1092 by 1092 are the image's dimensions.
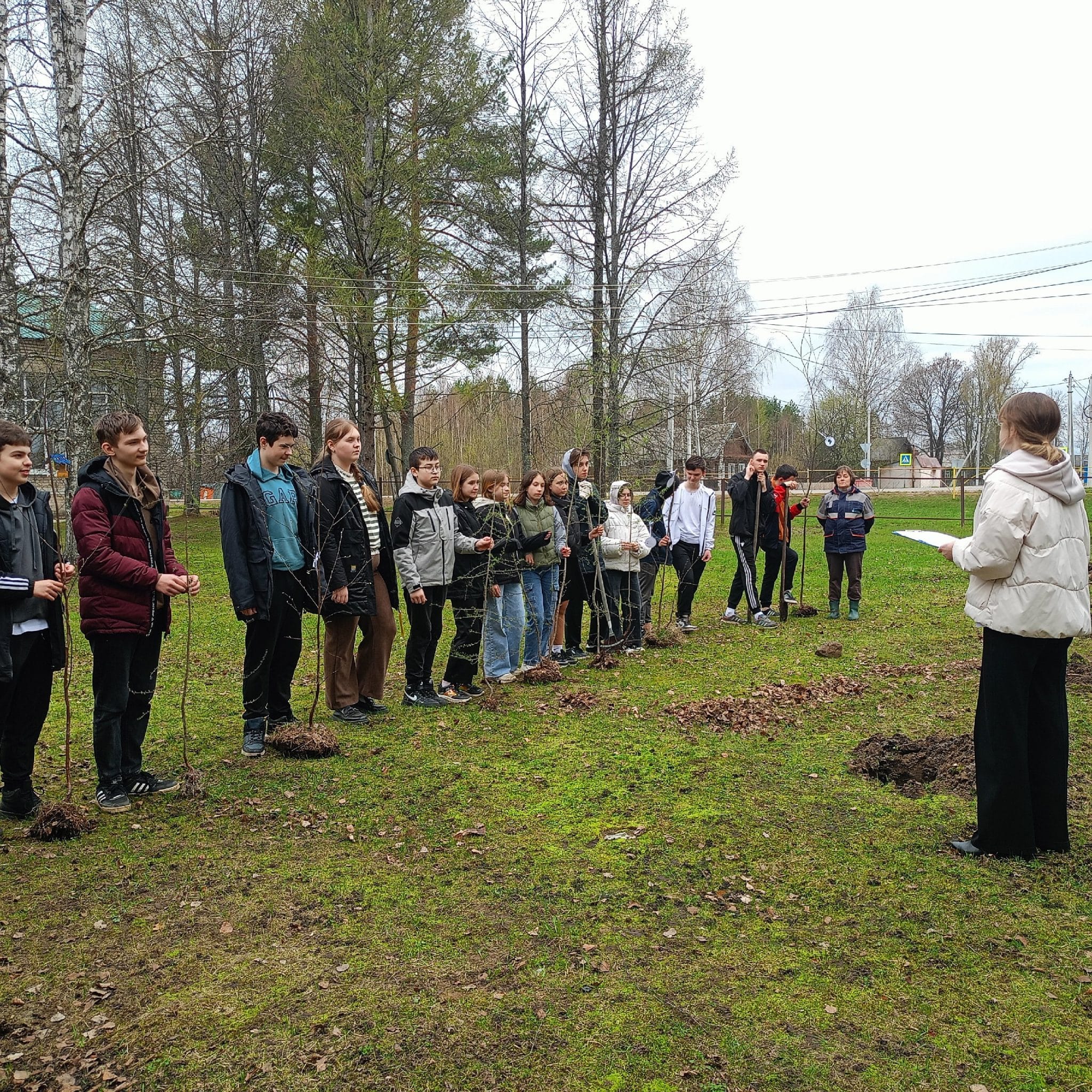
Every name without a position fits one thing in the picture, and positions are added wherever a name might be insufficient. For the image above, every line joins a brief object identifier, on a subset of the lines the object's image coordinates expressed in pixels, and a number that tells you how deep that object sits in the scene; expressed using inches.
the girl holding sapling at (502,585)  285.3
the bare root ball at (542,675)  300.0
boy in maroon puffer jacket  174.9
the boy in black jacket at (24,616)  161.9
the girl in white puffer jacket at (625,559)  339.6
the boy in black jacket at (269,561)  205.3
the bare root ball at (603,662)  324.8
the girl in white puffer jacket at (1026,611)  144.6
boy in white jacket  387.5
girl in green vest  300.2
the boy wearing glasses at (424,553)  257.9
